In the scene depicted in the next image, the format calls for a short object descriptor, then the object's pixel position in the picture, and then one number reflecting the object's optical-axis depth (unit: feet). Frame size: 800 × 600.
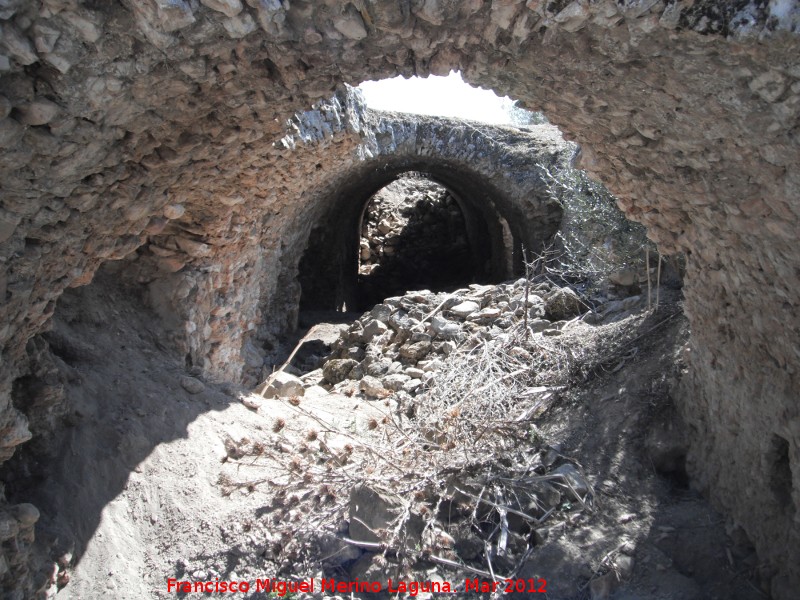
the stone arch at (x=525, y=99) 7.43
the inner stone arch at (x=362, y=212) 32.89
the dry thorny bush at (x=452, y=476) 11.32
